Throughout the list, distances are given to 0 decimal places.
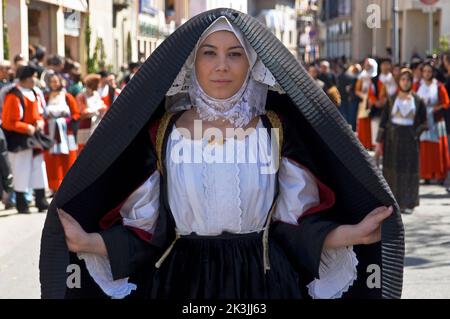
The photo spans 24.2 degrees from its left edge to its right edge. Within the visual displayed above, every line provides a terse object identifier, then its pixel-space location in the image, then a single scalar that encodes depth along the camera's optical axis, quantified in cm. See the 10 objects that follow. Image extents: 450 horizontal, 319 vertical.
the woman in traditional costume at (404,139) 1163
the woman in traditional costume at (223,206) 374
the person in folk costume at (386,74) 1696
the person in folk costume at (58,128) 1246
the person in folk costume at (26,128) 1159
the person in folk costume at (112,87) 1453
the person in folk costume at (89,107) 1304
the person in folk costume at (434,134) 1430
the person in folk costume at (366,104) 1864
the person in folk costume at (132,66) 1884
